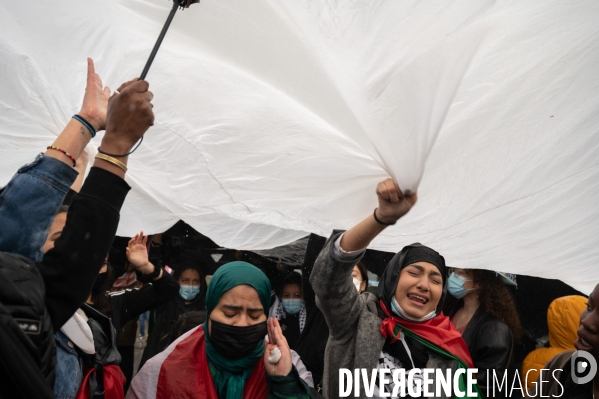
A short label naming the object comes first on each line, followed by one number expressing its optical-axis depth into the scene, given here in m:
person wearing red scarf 2.30
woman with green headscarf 2.34
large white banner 1.81
